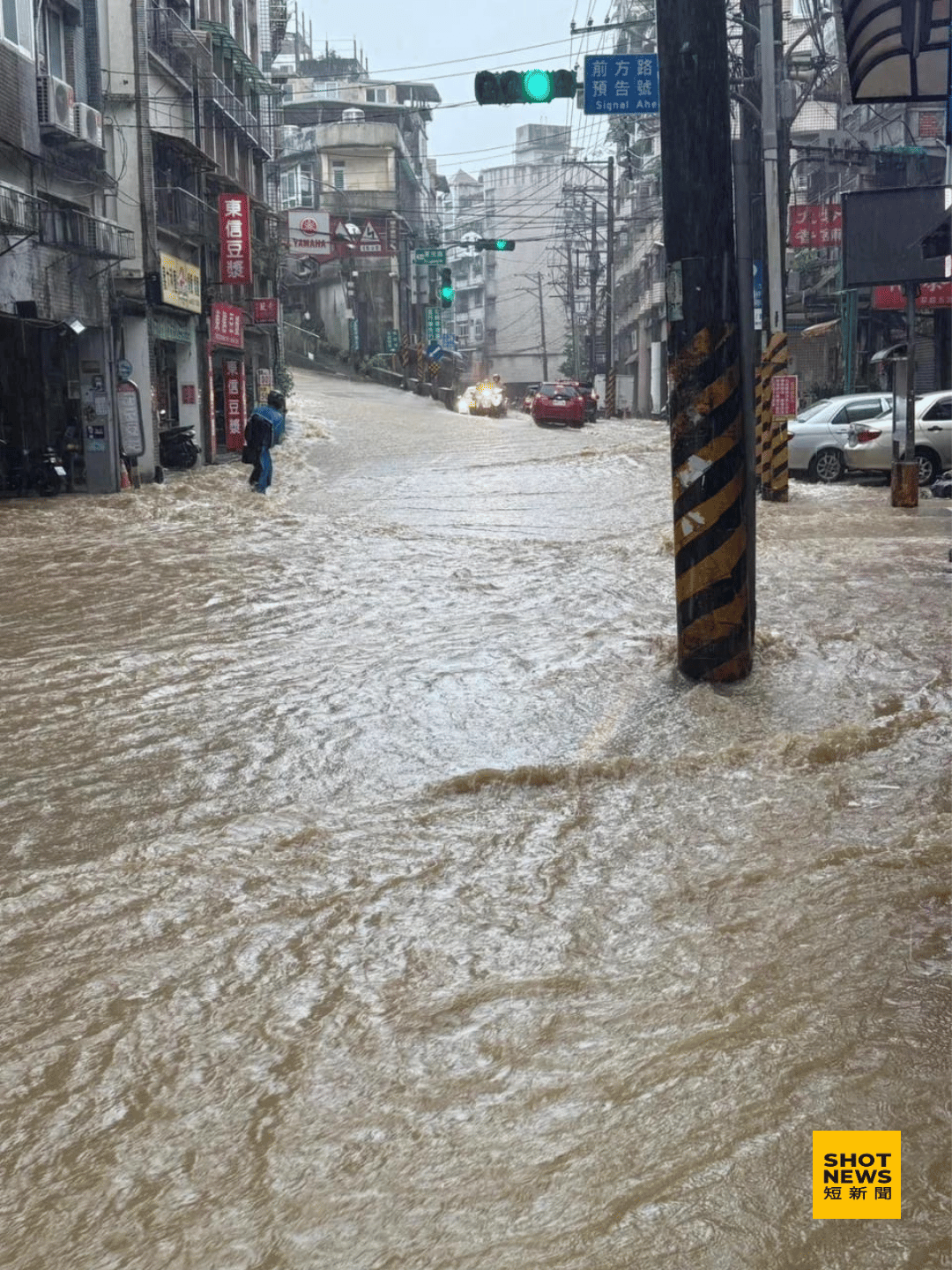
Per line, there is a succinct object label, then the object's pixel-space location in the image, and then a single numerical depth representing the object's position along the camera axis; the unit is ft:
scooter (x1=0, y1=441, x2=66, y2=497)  75.20
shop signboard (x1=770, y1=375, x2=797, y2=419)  59.52
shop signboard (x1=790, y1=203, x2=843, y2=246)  107.76
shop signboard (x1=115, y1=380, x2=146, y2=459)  81.25
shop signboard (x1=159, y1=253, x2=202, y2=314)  89.87
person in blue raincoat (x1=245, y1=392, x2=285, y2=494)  69.67
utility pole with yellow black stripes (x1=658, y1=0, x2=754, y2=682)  24.67
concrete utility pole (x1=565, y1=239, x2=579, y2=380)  243.81
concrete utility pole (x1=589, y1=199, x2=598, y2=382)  222.07
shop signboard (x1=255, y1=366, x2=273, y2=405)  137.69
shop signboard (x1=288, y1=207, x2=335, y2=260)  164.66
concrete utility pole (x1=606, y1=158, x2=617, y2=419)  185.02
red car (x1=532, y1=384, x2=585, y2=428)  150.82
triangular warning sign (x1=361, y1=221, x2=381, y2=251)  182.39
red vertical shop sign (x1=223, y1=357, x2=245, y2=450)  116.78
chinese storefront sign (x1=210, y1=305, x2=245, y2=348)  108.27
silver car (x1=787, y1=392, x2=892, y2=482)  75.15
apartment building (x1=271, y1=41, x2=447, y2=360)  229.66
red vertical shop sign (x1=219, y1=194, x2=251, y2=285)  105.60
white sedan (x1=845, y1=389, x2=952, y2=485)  69.77
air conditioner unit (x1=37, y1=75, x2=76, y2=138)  72.28
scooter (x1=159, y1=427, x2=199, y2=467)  95.20
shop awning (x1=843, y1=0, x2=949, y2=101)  28.07
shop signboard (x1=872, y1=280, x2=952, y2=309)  93.35
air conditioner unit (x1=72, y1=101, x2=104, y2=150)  74.90
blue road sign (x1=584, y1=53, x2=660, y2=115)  57.82
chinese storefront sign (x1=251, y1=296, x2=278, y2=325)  129.39
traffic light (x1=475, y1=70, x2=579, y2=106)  55.77
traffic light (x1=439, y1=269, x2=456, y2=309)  139.17
